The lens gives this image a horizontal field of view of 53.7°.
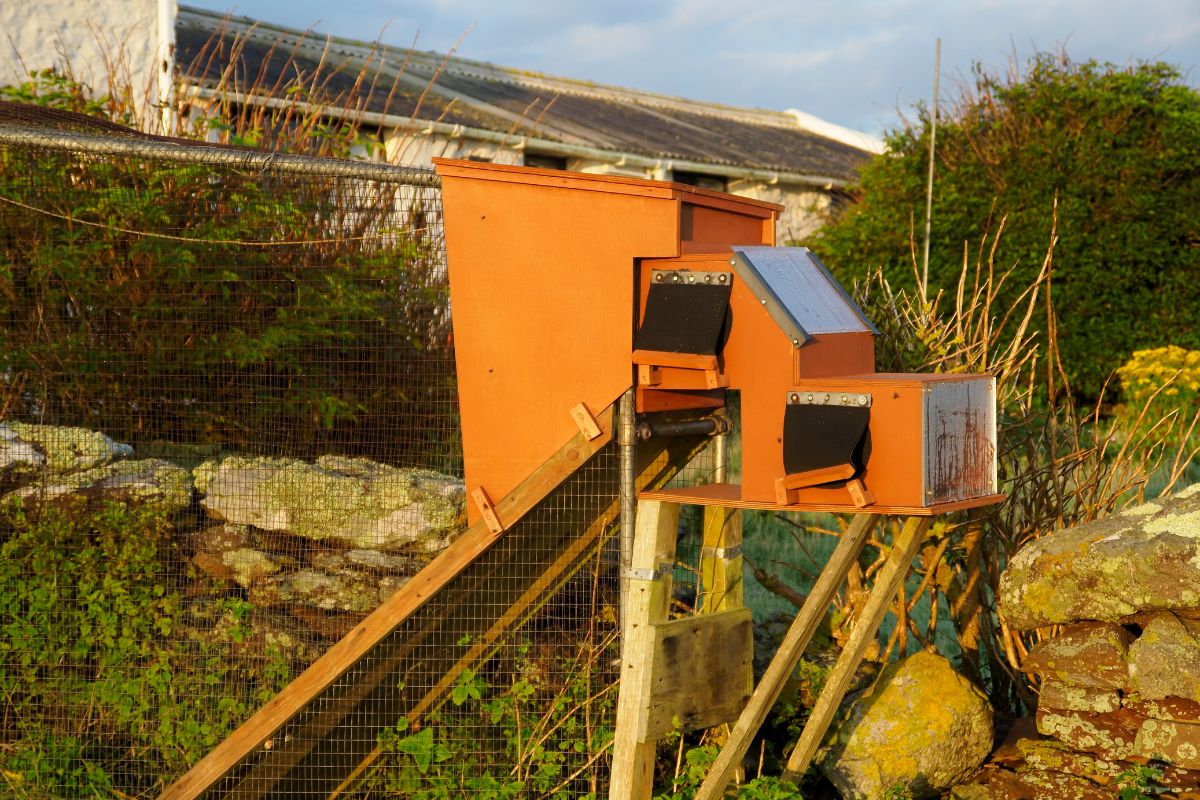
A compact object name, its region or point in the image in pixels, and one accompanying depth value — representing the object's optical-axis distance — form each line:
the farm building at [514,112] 9.30
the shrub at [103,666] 4.82
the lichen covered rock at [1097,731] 4.77
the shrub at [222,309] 5.02
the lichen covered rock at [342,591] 4.91
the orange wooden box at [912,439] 3.87
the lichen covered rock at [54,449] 5.14
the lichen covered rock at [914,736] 5.05
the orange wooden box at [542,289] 4.17
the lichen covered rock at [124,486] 5.08
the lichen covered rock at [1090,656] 4.79
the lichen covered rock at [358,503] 4.86
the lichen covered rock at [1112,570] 4.55
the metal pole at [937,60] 8.11
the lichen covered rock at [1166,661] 4.54
